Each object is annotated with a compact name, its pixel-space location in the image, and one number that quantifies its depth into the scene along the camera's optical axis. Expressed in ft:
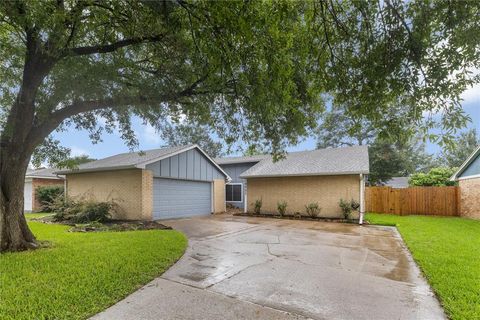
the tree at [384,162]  84.38
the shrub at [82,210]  39.19
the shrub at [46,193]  60.28
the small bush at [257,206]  55.47
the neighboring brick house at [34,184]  61.45
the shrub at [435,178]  71.72
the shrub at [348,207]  45.60
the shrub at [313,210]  49.32
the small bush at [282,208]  52.21
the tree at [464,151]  117.39
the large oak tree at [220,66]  11.37
